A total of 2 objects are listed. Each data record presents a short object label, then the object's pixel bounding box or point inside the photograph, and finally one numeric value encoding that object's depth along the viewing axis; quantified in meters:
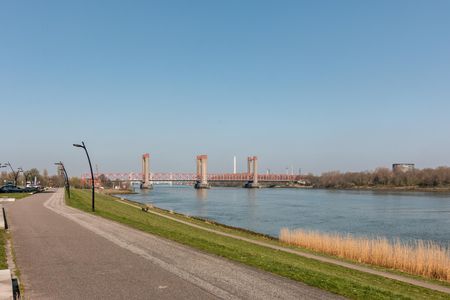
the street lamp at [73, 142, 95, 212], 35.62
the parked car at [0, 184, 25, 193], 64.93
